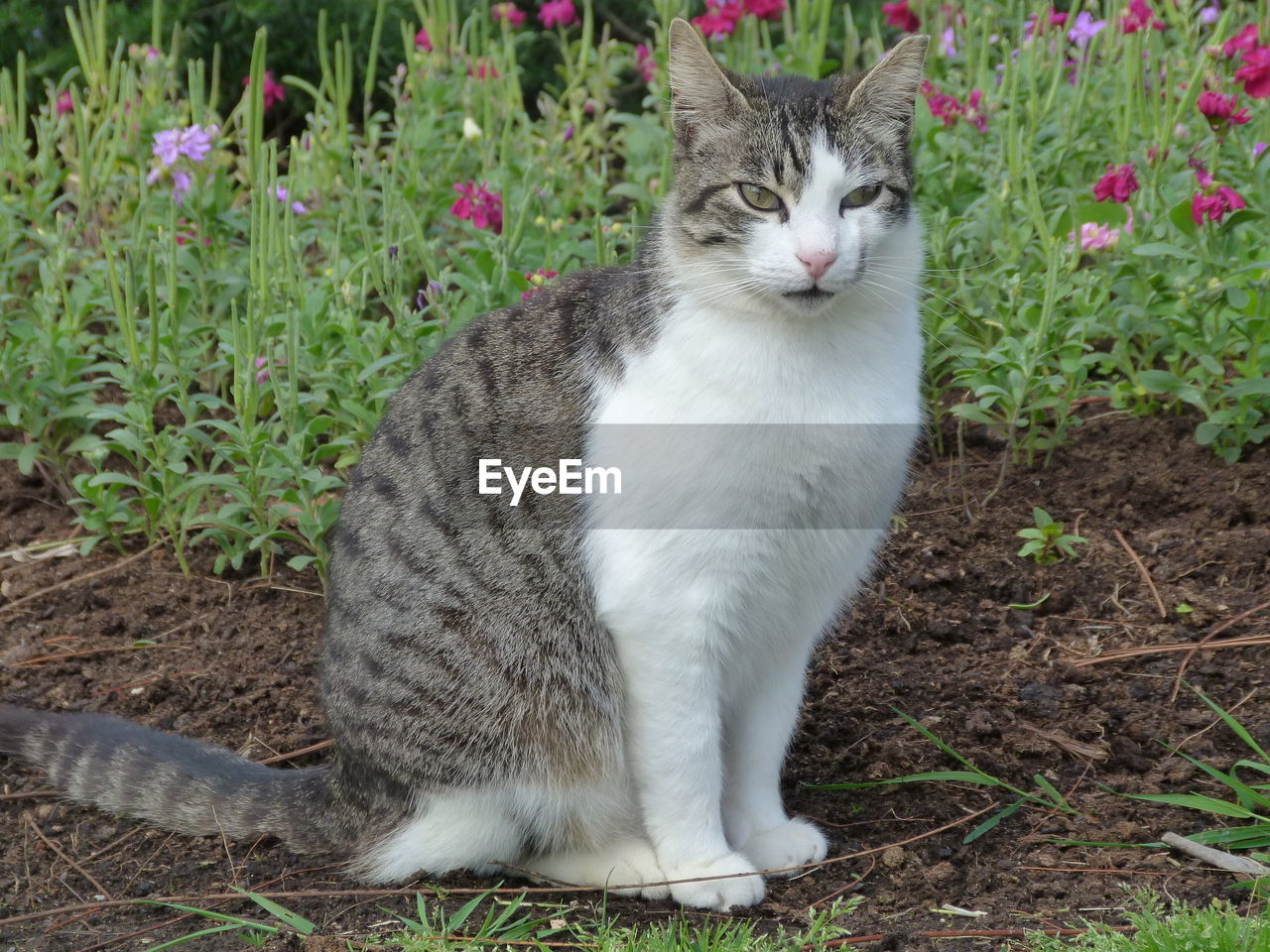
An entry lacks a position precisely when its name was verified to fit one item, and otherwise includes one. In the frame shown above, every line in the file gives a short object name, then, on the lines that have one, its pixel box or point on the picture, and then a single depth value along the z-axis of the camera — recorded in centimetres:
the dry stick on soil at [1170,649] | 318
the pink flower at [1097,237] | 369
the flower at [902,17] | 471
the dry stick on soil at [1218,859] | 246
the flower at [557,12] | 521
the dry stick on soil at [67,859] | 273
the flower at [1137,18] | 419
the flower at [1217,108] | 344
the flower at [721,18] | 467
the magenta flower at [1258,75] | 362
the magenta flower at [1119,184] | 365
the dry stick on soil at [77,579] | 371
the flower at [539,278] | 362
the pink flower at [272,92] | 509
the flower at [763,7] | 461
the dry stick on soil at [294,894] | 259
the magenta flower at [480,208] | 405
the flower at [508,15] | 508
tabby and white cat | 249
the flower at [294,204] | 428
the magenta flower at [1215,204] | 342
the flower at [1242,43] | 371
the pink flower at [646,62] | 508
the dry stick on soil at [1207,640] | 311
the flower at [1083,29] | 471
